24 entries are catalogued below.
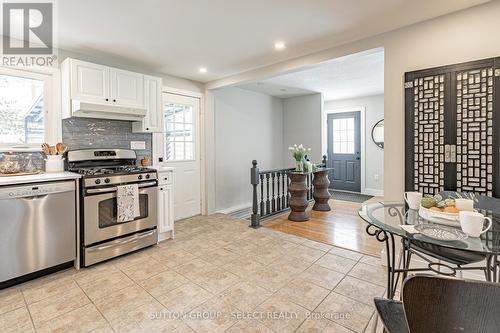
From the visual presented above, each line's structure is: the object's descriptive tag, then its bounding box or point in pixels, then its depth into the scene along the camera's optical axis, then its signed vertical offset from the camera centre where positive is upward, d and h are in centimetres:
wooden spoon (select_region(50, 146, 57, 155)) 298 +15
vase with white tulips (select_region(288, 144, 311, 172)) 444 +9
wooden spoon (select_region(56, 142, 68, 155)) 301 +18
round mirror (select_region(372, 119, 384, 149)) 632 +69
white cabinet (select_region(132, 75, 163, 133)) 361 +79
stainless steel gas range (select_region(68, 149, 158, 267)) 270 -48
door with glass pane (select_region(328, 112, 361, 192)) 686 +31
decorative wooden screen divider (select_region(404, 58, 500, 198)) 217 +30
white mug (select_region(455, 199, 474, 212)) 152 -25
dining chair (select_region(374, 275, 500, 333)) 74 -42
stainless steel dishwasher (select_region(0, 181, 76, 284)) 226 -59
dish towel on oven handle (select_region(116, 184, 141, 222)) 291 -44
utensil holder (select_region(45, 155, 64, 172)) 296 +0
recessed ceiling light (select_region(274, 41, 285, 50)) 304 +139
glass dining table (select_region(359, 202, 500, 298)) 122 -38
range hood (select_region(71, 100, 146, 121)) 291 +63
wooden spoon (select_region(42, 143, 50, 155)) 294 +17
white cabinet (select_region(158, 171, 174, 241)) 343 -57
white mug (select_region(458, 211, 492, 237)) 126 -30
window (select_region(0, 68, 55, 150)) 279 +61
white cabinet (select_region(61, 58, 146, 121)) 295 +87
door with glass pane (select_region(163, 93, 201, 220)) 433 +23
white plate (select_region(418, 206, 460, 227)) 145 -32
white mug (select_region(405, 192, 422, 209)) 179 -26
